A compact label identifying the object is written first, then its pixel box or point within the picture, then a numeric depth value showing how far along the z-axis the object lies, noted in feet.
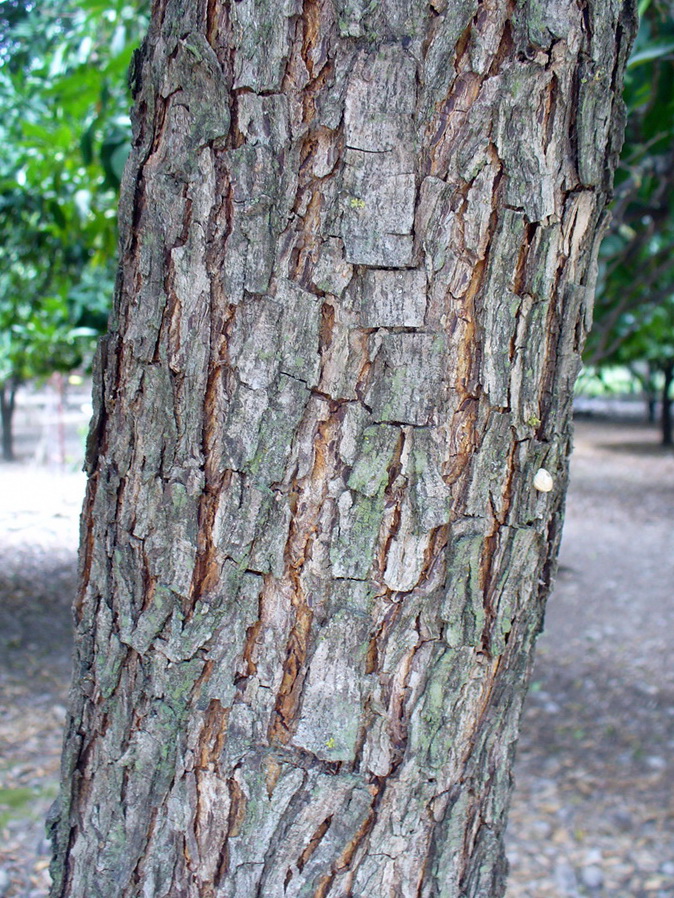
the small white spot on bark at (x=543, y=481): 3.22
